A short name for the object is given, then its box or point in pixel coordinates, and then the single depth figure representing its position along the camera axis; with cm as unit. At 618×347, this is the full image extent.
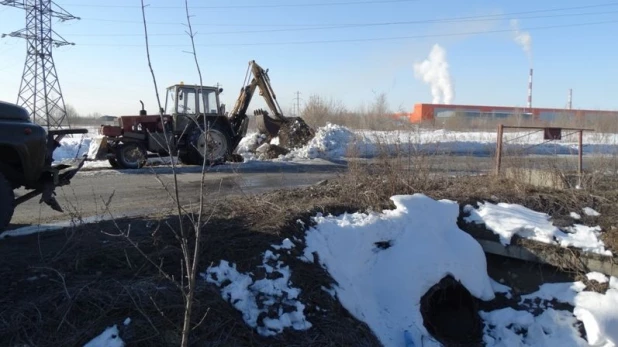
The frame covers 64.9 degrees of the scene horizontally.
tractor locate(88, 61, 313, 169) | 1360
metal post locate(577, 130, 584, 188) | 788
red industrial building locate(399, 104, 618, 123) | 4934
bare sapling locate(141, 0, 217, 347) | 212
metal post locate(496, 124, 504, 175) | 773
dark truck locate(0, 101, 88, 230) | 508
